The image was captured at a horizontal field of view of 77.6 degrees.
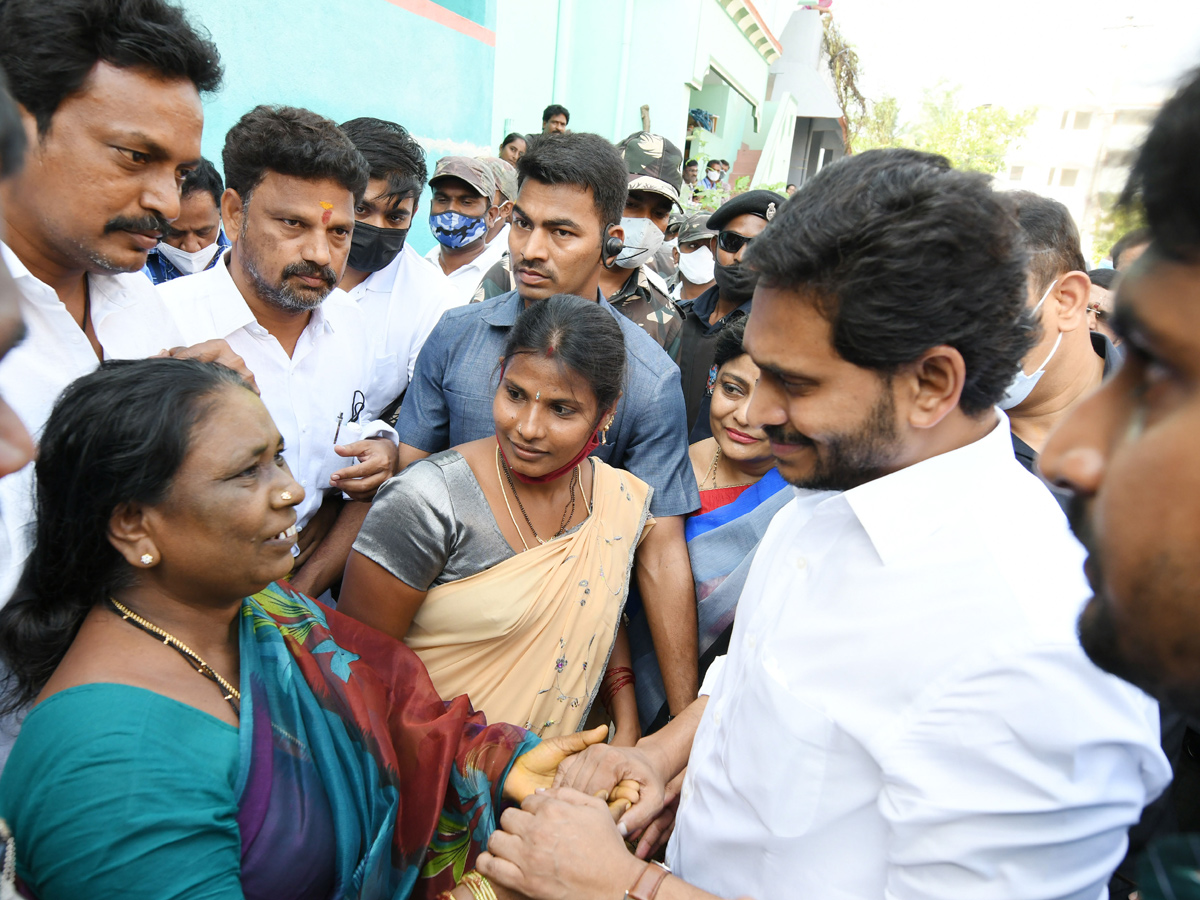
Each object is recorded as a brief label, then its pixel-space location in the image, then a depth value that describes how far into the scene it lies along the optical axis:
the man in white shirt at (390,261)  3.43
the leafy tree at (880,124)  31.45
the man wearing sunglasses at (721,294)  3.98
